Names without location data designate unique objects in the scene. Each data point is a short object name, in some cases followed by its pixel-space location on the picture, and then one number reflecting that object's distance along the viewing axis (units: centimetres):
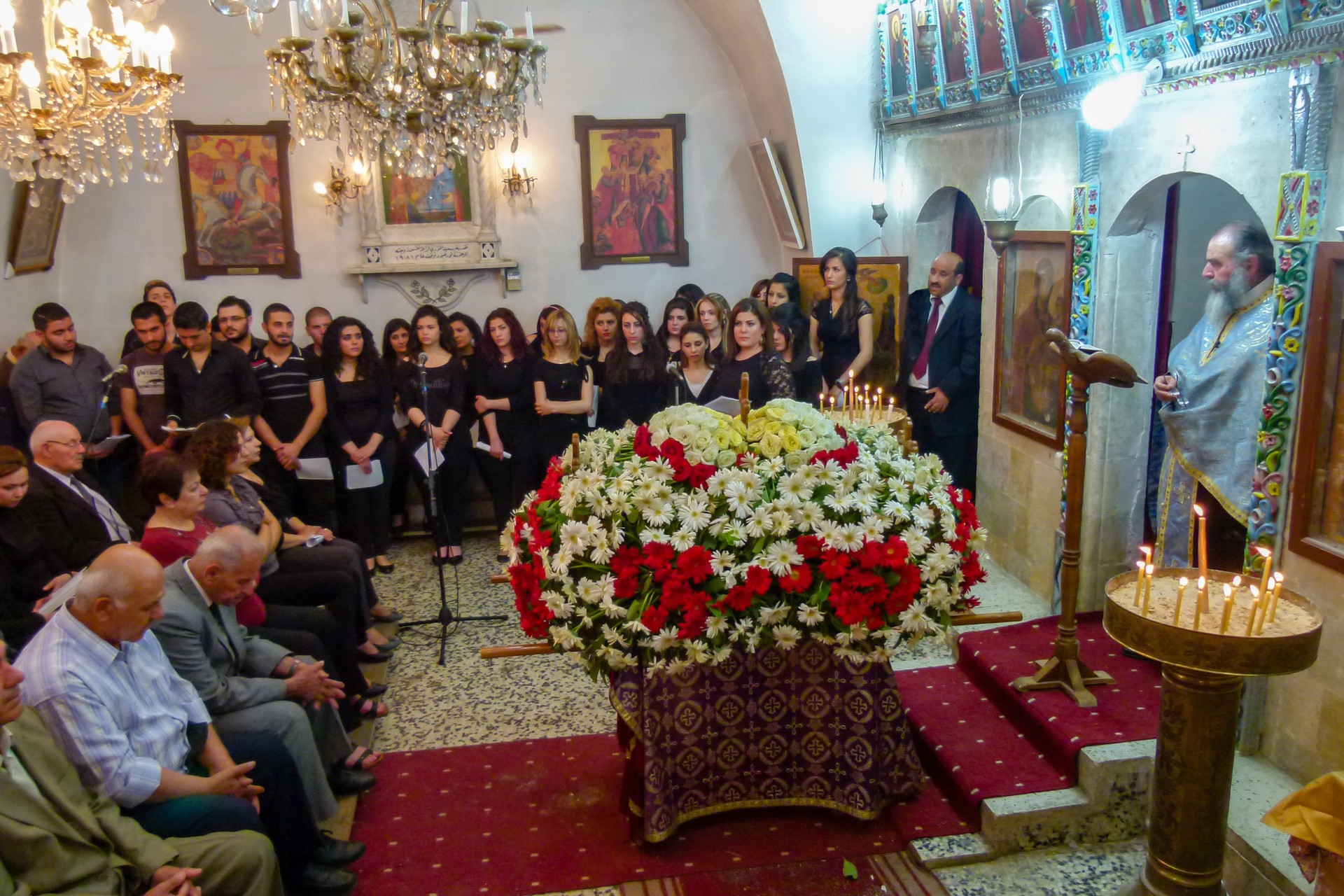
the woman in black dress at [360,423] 702
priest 435
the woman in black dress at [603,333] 760
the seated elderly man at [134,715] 305
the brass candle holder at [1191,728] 288
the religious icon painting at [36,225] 761
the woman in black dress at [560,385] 738
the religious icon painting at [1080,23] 498
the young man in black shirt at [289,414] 695
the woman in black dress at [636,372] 734
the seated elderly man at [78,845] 266
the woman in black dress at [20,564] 400
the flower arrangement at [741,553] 344
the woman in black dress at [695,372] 647
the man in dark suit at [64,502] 450
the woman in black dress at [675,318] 803
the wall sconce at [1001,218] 598
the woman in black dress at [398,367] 756
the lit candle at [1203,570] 294
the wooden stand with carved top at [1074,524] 409
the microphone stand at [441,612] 586
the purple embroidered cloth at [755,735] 381
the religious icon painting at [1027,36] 551
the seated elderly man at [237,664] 372
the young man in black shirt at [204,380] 662
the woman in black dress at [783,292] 768
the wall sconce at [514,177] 909
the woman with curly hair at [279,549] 484
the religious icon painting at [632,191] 928
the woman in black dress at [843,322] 739
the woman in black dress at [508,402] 759
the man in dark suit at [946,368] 687
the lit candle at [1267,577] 288
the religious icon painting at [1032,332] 575
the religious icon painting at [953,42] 638
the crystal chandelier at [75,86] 448
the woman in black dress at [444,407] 738
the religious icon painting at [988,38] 593
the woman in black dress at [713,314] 746
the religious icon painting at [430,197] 903
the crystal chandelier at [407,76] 442
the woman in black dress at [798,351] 716
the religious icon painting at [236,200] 879
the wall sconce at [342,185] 881
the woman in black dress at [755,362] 623
